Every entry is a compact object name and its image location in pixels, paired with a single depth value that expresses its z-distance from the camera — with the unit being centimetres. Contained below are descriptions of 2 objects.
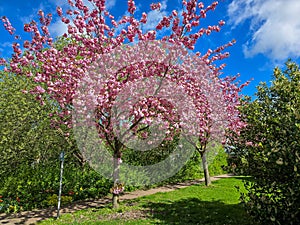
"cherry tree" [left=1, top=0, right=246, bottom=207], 835
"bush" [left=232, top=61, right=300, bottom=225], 470
